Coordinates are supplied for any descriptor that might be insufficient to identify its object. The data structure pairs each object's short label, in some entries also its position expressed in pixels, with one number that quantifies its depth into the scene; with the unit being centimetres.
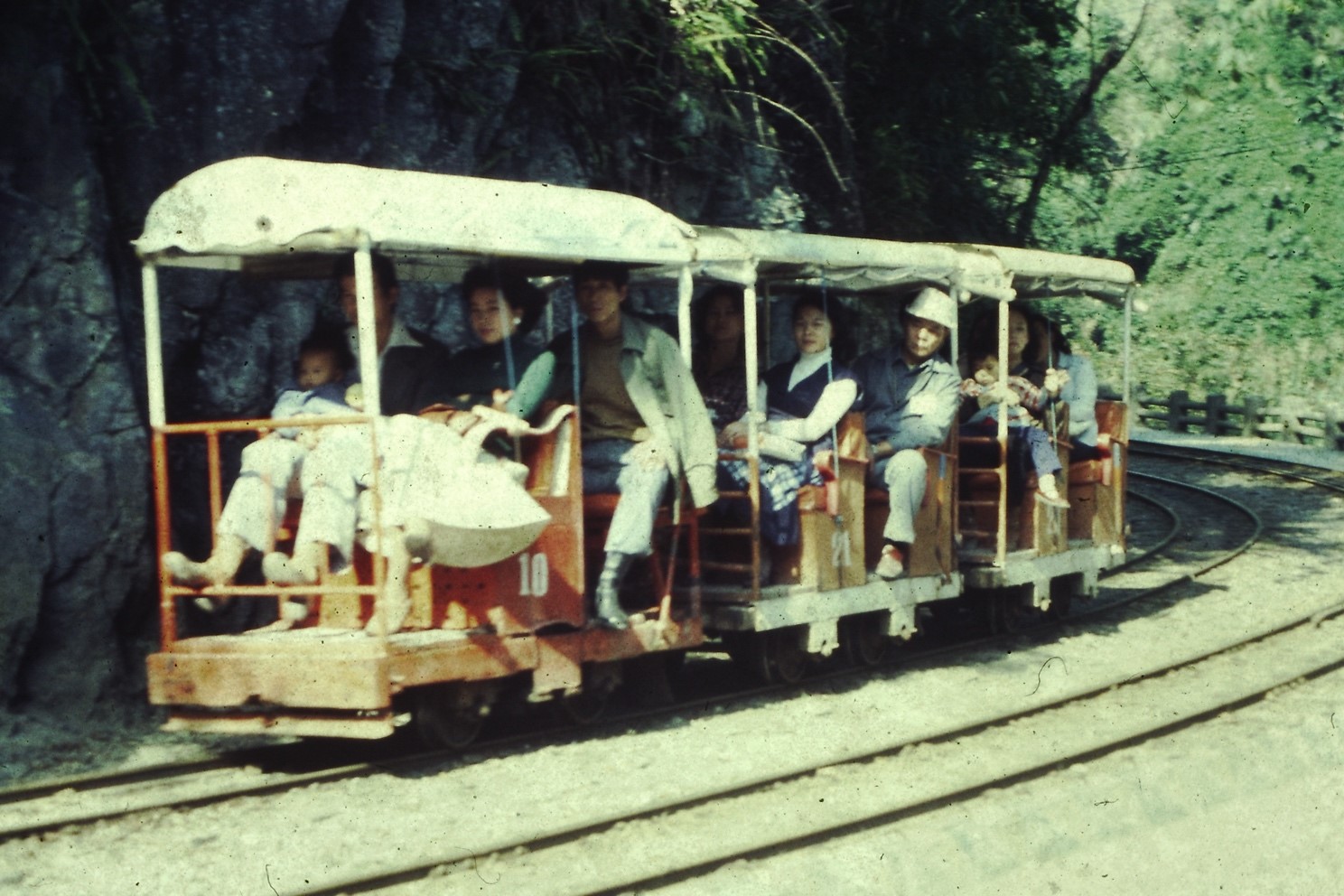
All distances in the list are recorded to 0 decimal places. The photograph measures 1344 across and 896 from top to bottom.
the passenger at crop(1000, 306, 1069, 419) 1155
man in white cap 999
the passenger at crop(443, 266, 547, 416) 813
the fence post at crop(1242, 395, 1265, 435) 2939
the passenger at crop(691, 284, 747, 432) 980
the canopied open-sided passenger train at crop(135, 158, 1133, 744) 719
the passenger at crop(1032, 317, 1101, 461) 1177
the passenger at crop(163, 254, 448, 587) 756
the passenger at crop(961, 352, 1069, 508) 1123
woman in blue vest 934
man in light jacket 837
